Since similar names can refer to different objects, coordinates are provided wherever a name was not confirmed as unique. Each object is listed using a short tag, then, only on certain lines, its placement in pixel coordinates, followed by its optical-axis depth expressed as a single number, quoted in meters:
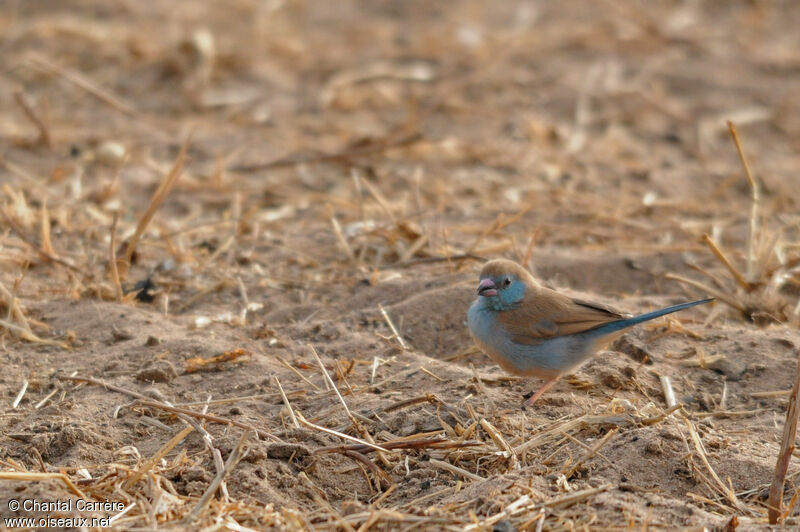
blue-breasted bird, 9.49
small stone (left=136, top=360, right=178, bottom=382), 9.43
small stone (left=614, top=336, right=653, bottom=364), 10.21
